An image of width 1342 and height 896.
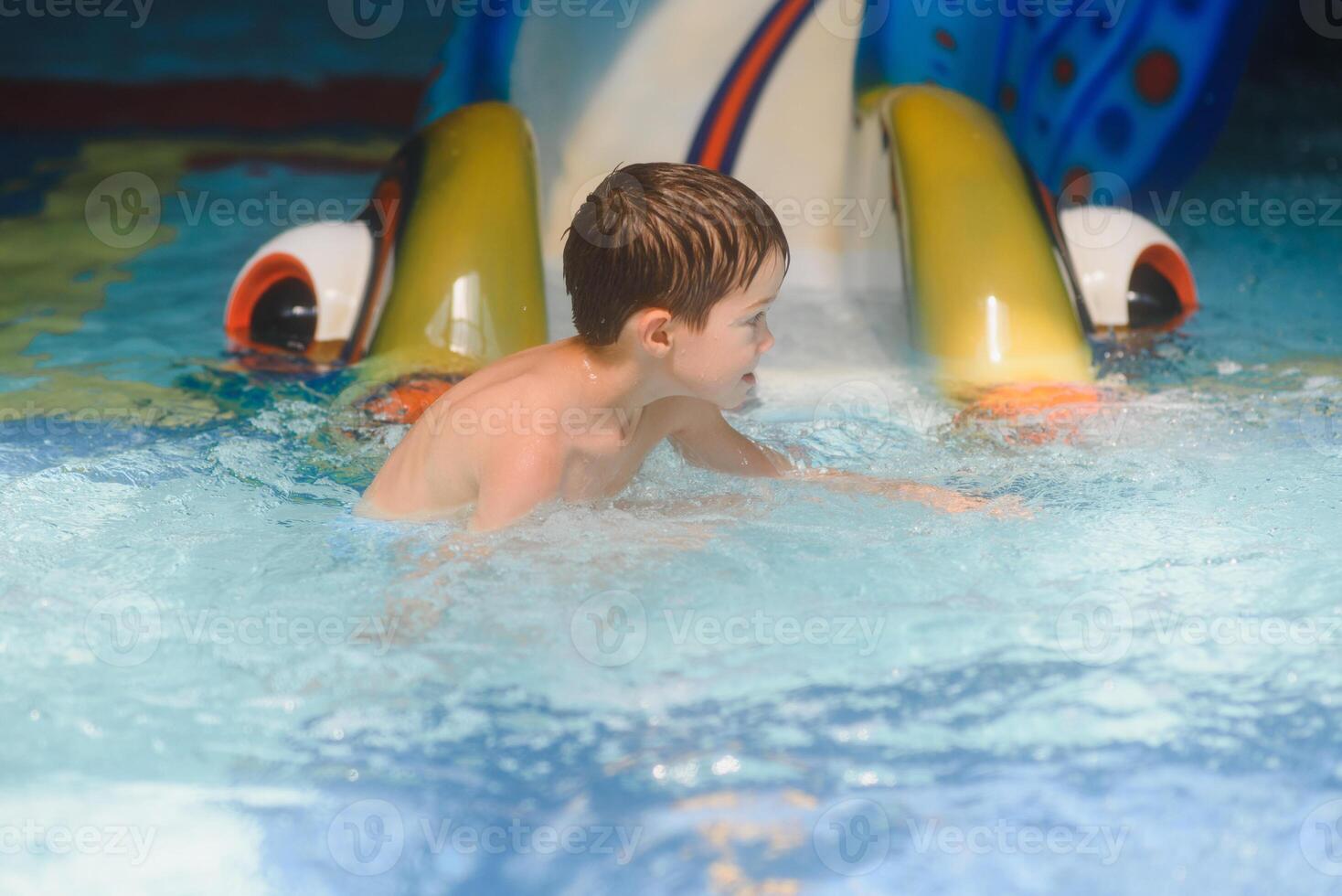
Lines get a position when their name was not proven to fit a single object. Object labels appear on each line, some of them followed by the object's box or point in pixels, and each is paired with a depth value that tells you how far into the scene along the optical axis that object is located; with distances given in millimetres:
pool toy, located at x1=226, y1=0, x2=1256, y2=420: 4203
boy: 3674
